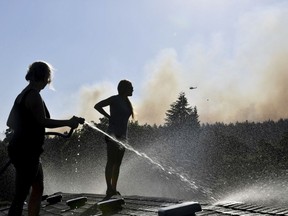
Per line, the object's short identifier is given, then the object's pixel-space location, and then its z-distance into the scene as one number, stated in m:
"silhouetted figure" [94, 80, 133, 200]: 7.68
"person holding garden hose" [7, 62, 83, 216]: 4.92
